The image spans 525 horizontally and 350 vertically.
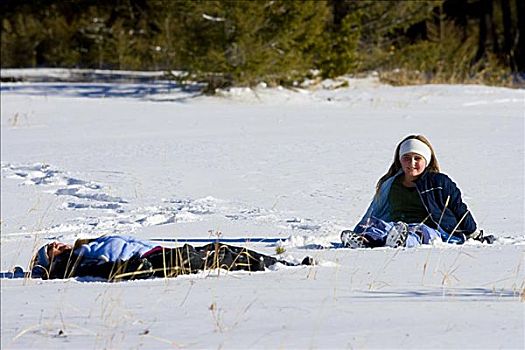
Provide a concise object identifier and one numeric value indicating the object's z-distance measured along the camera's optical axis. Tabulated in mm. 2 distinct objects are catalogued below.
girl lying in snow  10992
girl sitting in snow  12953
